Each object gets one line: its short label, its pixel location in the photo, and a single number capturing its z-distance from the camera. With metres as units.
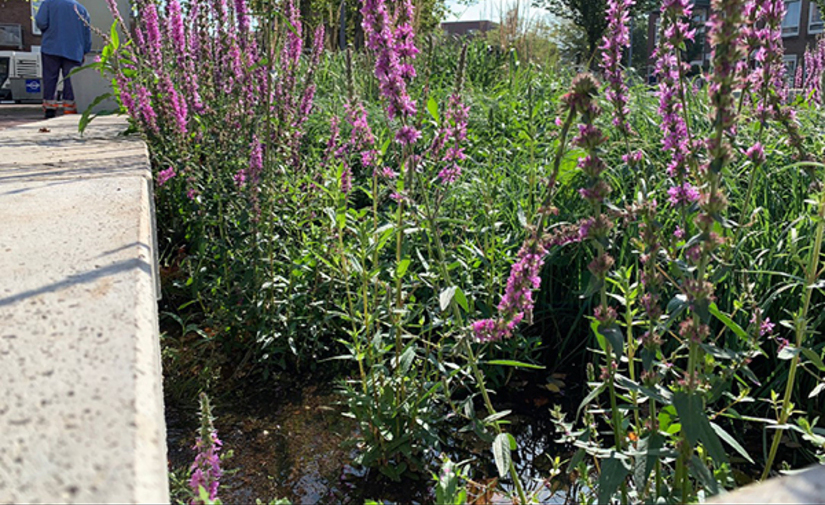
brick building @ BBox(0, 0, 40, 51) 28.33
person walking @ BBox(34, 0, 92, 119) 8.63
